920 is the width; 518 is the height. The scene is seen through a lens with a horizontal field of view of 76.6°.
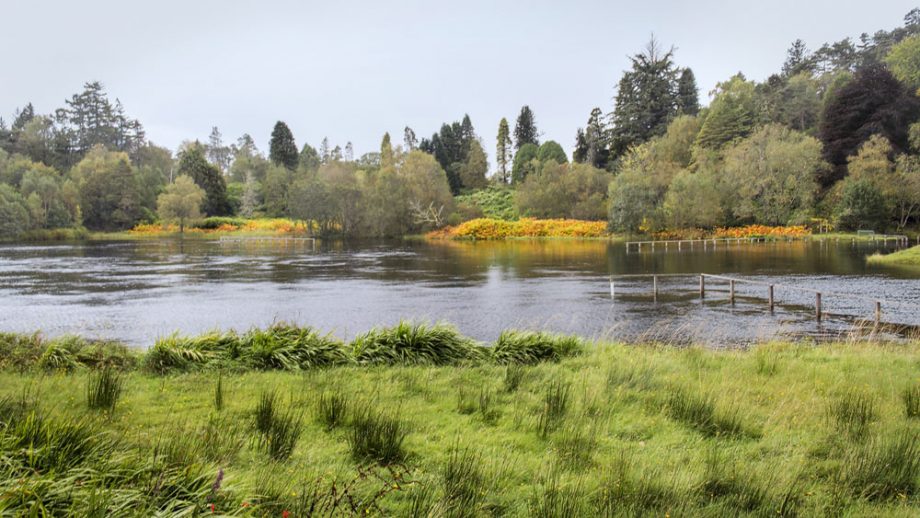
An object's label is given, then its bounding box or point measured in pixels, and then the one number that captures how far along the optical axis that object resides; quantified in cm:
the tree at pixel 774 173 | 5975
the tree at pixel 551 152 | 9506
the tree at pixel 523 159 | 9794
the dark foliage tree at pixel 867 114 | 6200
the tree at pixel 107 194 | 8869
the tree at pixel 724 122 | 7200
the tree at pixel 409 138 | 12606
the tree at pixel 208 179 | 9812
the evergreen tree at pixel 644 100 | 8956
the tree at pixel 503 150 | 11156
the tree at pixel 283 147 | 11050
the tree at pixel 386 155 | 9588
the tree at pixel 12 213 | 7156
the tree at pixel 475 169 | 10606
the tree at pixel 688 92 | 9250
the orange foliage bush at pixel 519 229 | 7131
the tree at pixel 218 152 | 15086
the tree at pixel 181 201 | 8362
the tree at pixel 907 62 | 6669
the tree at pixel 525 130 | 11281
